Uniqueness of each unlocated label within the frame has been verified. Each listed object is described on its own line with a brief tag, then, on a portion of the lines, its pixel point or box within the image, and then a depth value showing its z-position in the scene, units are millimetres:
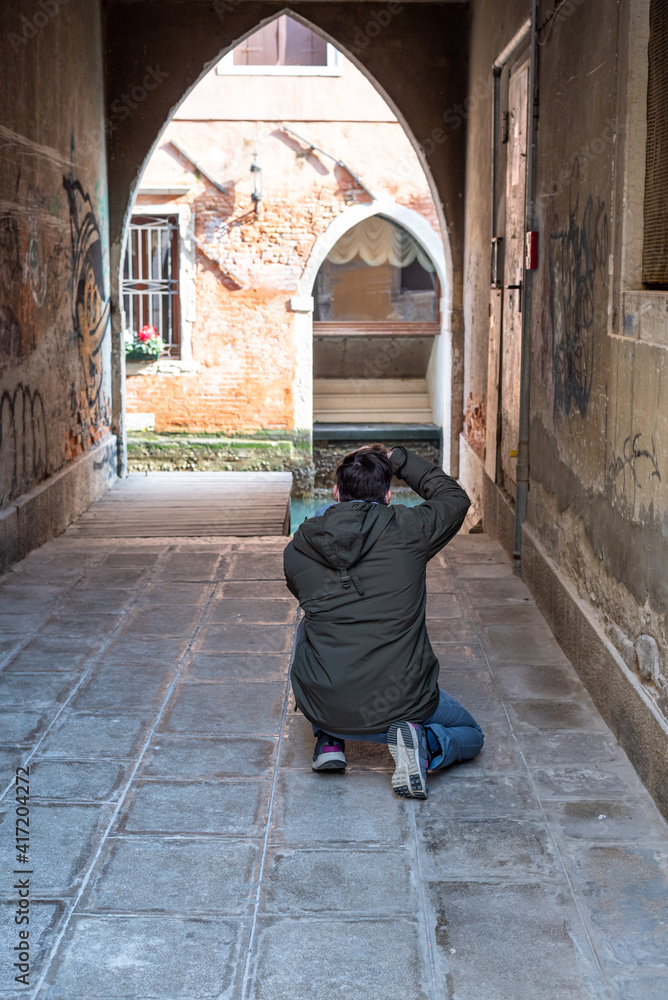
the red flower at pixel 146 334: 13953
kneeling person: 3303
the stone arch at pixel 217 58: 9086
